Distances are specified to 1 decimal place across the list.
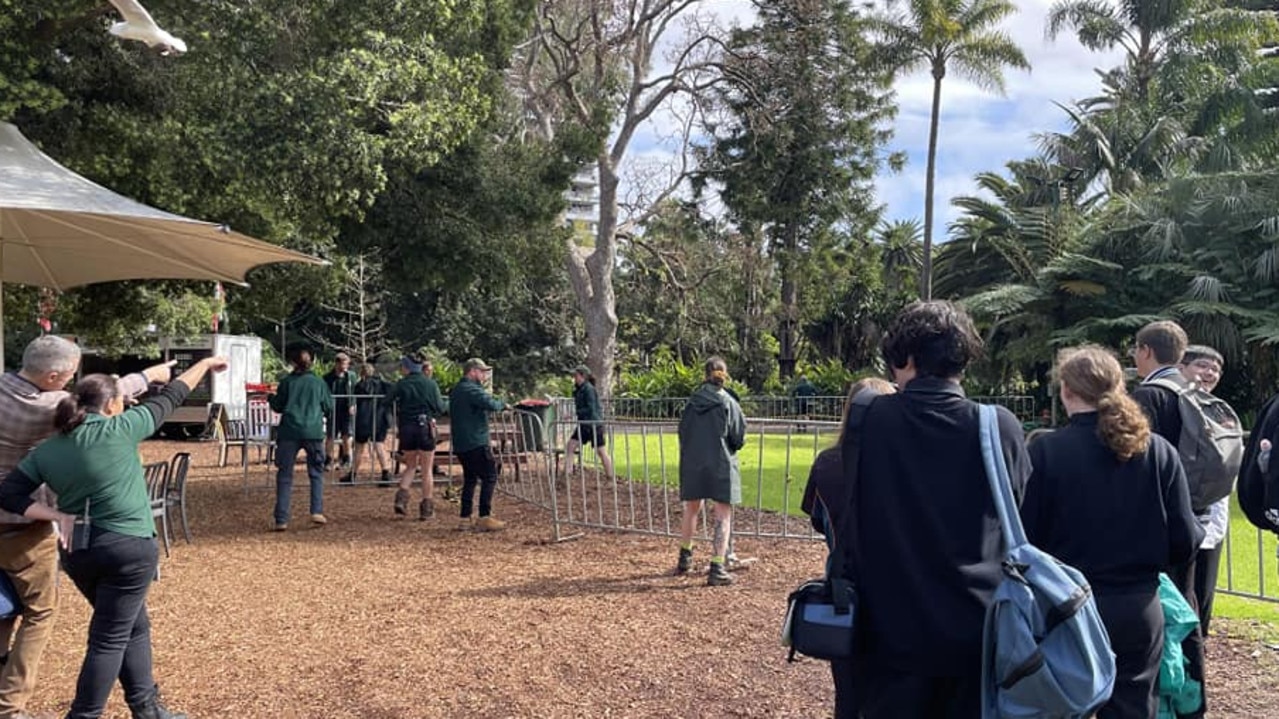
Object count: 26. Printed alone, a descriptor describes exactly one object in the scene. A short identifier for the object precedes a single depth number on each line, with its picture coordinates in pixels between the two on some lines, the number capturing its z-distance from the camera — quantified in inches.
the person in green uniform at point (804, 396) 1154.7
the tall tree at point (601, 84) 788.6
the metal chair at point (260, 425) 637.3
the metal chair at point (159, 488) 336.2
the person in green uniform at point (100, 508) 159.5
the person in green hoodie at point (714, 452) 297.9
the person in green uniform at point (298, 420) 387.5
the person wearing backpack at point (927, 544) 98.9
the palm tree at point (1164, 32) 1051.9
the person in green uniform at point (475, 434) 386.3
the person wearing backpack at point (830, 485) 137.8
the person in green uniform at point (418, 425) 425.4
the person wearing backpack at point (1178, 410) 162.4
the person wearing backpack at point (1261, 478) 152.6
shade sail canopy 247.8
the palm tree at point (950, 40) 1050.7
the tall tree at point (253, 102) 360.2
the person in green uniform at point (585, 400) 574.9
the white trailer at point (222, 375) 952.9
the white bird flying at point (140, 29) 248.5
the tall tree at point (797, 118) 794.2
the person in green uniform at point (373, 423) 553.0
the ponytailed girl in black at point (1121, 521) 122.9
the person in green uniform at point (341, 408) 584.1
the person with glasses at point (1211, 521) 181.8
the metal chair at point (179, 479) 356.8
